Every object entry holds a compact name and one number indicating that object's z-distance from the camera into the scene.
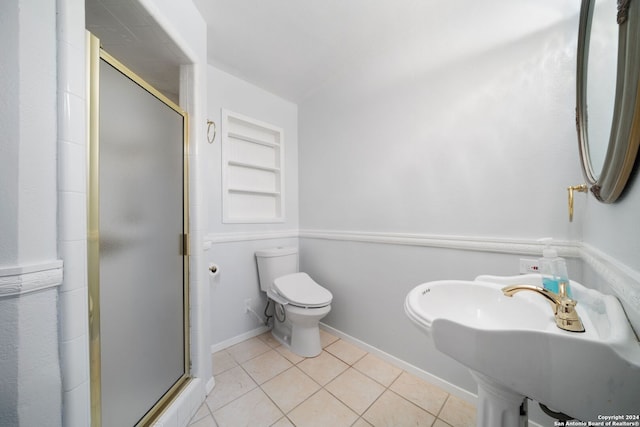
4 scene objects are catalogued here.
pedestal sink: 0.37
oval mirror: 0.41
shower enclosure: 0.71
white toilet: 1.59
